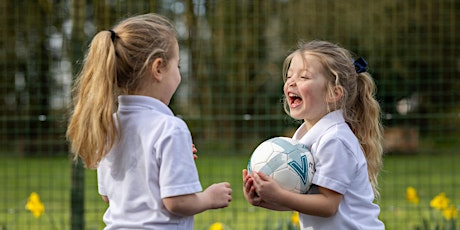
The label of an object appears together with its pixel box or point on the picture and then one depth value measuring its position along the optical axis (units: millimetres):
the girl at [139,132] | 4593
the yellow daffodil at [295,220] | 8247
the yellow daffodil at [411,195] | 8649
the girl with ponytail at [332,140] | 4979
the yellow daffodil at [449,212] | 8599
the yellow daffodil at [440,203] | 8555
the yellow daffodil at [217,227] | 7558
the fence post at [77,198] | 8909
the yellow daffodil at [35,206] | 8201
